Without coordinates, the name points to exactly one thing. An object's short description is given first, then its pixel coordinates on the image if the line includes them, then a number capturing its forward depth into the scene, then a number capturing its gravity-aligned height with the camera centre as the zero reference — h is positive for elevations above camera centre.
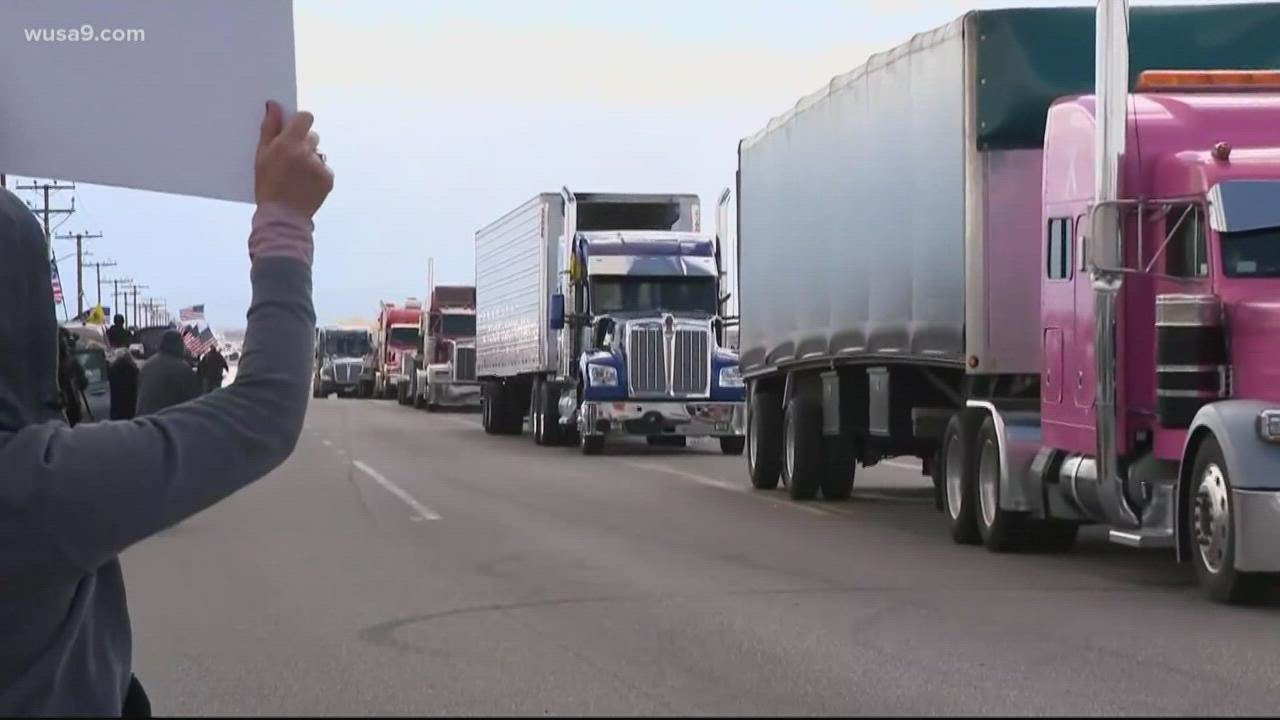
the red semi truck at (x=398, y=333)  74.12 +0.93
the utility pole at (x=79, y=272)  113.44 +4.92
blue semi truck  32.81 +0.49
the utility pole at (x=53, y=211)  87.44 +6.49
